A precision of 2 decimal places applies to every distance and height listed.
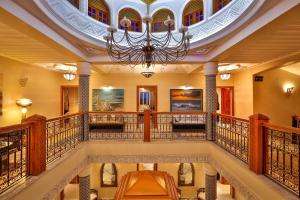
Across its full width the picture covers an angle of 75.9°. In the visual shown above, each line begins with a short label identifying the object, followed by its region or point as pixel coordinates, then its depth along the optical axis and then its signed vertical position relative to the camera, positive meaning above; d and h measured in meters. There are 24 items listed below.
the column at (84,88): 6.46 +0.41
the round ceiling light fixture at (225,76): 8.88 +1.12
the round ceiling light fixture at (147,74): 6.79 +0.93
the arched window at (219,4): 5.14 +2.63
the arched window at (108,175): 9.65 -3.80
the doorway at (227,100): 10.11 +0.01
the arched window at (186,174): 9.78 -3.80
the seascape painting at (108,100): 9.89 +0.00
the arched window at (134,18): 6.45 +2.78
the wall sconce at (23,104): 6.59 -0.14
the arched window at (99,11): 5.66 +2.71
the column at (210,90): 6.50 +0.35
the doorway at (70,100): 11.28 -0.01
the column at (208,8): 5.48 +2.64
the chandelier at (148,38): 3.24 +1.16
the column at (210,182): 6.26 -2.70
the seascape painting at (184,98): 10.04 +0.11
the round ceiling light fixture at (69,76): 8.24 +1.04
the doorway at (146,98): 10.19 +0.11
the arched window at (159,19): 6.59 +2.78
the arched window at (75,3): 5.03 +2.58
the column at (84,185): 6.16 -2.74
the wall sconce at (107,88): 9.88 +0.62
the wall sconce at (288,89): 8.30 +0.49
